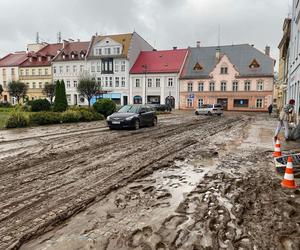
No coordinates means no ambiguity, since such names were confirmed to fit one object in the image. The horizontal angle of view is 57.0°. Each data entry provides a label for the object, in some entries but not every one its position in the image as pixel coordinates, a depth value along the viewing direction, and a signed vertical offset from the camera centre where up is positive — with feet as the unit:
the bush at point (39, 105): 91.35 -0.85
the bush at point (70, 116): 71.46 -3.58
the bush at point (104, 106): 86.53 -1.16
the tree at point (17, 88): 159.02 +8.33
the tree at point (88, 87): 122.72 +6.82
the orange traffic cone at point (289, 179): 19.06 -5.35
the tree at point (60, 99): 85.25 +1.06
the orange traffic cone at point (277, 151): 28.71 -5.10
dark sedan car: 52.95 -3.01
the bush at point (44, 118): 63.82 -3.67
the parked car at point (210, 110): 119.69 -3.44
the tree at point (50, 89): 151.53 +7.17
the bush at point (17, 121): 57.68 -3.85
